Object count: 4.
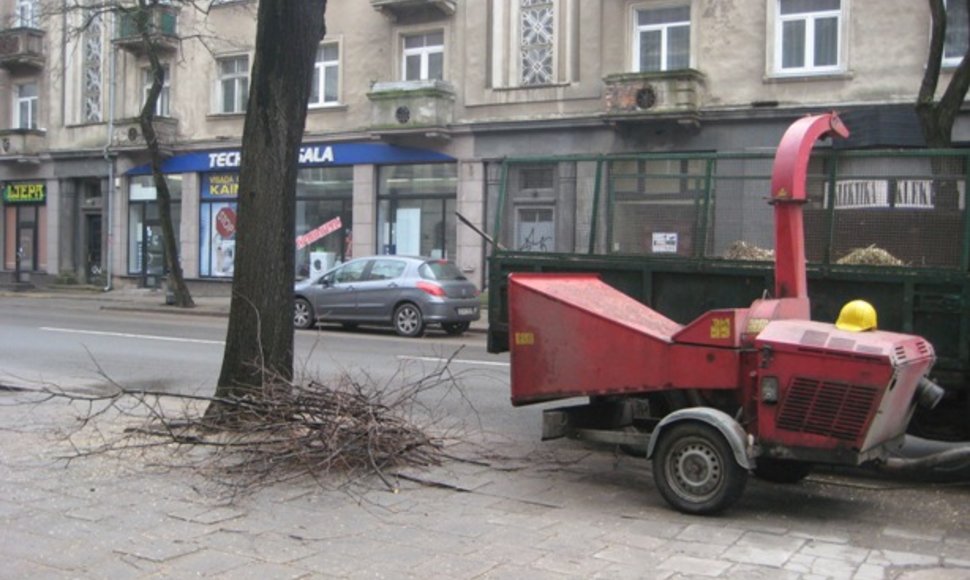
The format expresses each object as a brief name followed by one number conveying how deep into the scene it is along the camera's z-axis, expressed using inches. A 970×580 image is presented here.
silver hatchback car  721.0
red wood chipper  224.1
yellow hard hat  230.8
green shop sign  1339.8
